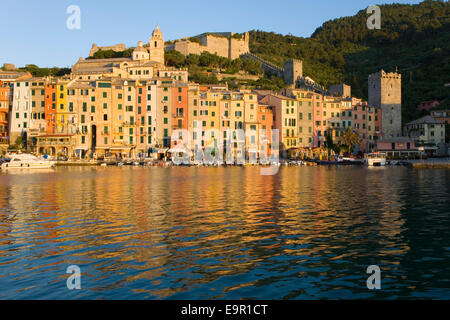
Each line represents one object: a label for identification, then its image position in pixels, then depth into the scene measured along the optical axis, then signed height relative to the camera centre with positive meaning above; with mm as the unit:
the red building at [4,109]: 87938 +9701
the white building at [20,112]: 86688 +8968
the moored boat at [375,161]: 82562 -1048
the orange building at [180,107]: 86500 +9643
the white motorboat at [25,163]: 72062 -722
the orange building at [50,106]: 85375 +9900
